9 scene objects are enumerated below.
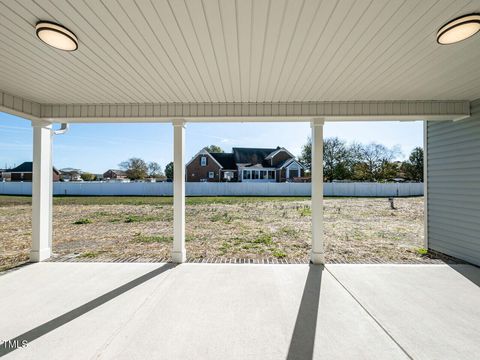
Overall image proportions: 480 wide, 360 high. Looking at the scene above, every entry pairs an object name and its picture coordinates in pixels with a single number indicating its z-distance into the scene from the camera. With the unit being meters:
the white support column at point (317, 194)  4.00
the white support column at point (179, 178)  4.14
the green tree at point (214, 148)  40.36
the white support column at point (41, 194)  4.09
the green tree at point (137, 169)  36.22
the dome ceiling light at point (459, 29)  1.83
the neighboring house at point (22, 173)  35.44
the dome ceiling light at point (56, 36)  1.95
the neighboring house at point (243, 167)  24.98
